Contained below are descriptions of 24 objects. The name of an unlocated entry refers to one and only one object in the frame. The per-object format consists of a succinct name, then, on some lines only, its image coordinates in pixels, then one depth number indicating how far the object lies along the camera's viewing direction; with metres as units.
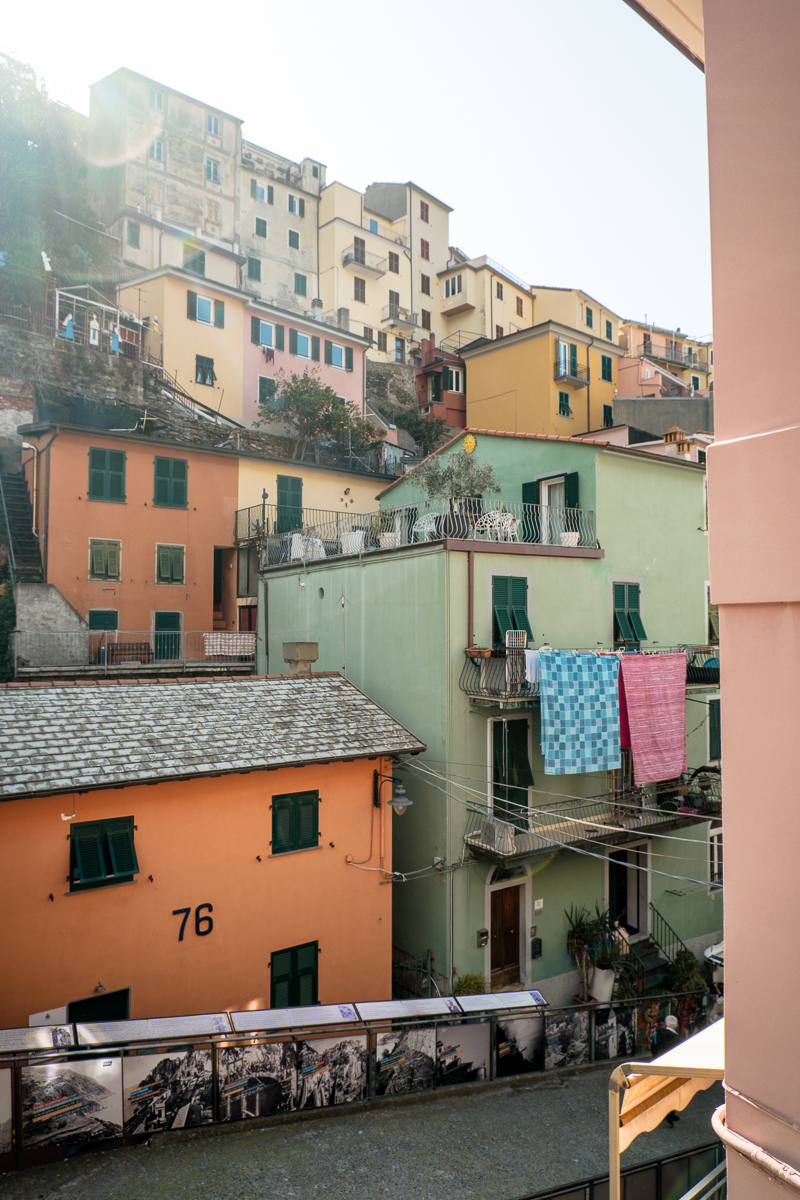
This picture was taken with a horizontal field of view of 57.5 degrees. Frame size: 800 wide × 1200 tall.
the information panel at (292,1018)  10.91
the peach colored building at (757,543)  2.32
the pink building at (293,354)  36.78
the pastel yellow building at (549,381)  38.06
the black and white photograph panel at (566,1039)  13.33
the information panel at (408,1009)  11.81
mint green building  16.03
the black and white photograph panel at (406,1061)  11.66
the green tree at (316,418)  33.16
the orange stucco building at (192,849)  11.30
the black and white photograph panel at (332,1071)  11.00
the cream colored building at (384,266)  54.16
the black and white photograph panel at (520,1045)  12.76
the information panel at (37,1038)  9.44
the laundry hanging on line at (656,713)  16.30
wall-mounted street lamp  14.87
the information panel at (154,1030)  9.98
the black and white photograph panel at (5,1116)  9.00
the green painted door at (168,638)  24.03
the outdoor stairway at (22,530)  22.30
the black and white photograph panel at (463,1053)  12.20
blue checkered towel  15.28
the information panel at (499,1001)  12.56
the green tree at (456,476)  21.02
